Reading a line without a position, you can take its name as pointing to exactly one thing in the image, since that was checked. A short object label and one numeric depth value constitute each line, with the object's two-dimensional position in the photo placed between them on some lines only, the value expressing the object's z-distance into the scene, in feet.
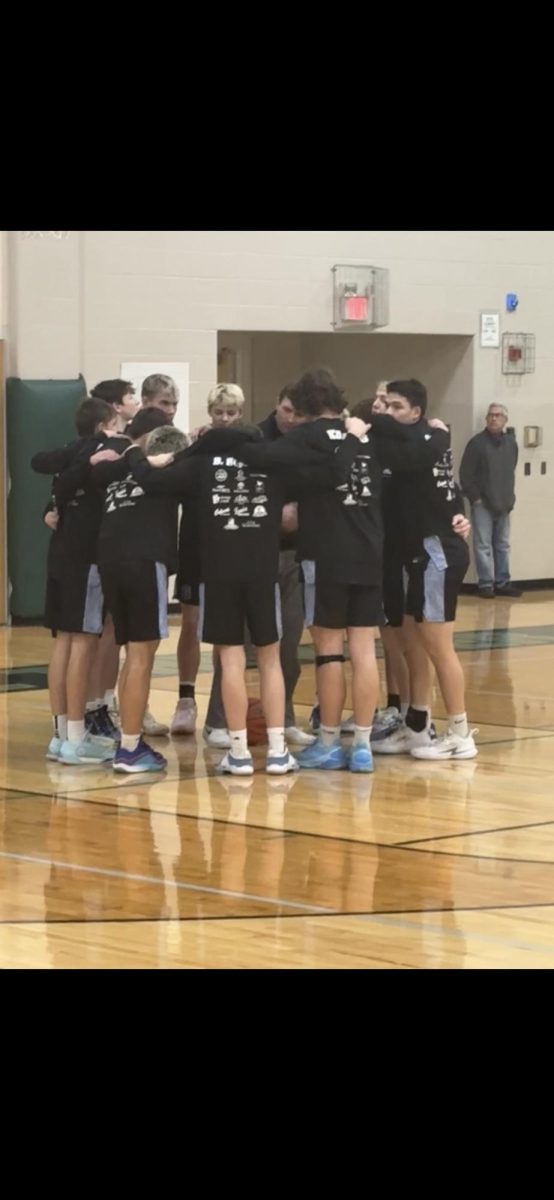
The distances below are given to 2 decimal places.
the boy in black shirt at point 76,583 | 28.04
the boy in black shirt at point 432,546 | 27.86
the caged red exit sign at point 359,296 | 54.90
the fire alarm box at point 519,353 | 59.47
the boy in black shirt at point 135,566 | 26.81
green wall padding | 48.96
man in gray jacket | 57.82
